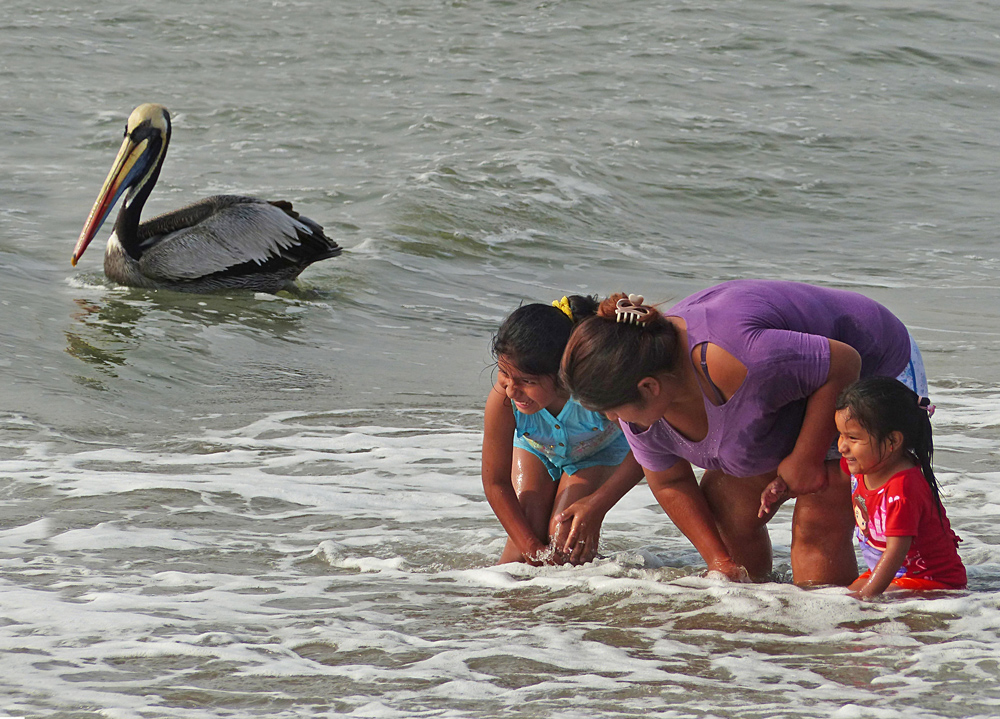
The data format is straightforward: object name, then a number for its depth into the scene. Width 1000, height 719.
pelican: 19.77
